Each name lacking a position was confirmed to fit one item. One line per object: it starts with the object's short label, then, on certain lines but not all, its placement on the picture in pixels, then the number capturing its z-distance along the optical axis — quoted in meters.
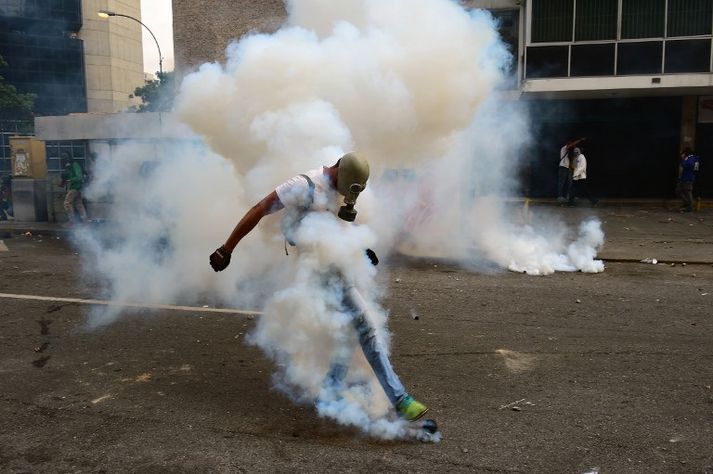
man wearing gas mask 3.28
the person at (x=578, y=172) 13.88
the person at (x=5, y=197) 14.55
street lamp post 15.35
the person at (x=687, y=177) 13.11
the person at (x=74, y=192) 12.54
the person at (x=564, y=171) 14.60
